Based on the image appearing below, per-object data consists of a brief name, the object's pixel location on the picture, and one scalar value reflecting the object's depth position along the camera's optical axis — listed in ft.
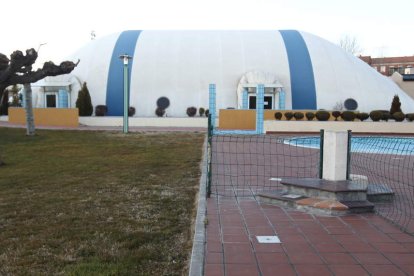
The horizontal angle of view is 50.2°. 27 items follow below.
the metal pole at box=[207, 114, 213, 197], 22.74
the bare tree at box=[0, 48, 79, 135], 37.17
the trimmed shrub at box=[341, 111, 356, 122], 86.79
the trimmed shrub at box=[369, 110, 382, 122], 84.69
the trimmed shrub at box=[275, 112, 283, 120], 88.79
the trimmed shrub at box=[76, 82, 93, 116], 103.04
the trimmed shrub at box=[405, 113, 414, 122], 85.87
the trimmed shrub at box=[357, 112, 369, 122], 85.61
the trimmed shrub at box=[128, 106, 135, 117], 105.40
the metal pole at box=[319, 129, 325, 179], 23.50
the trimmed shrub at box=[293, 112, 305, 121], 86.07
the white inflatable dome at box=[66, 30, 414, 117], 106.73
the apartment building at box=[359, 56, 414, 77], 266.30
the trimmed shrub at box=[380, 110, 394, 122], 85.15
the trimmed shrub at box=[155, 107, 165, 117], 105.60
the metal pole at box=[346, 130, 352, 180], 22.72
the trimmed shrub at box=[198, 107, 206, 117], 104.01
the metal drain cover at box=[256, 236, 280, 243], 15.24
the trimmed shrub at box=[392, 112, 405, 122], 84.74
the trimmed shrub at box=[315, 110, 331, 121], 85.92
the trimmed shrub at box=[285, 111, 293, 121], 86.58
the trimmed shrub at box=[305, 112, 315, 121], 85.71
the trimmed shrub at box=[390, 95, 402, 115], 99.45
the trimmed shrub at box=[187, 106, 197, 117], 104.35
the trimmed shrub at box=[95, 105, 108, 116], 105.09
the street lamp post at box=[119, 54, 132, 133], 75.15
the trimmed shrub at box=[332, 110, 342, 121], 88.48
